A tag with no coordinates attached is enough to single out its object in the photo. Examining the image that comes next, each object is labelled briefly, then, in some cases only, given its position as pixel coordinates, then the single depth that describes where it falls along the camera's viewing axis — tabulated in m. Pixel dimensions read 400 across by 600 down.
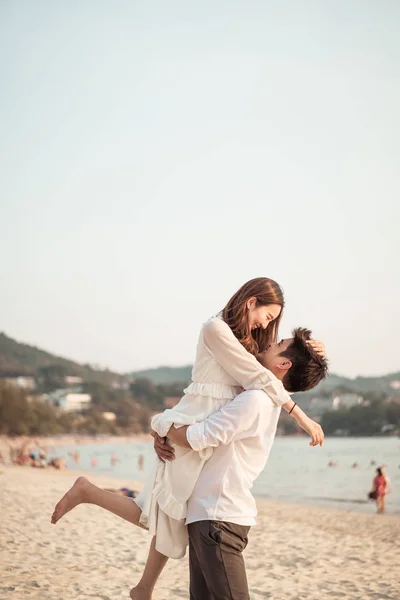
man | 2.79
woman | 2.90
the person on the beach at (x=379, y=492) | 22.30
